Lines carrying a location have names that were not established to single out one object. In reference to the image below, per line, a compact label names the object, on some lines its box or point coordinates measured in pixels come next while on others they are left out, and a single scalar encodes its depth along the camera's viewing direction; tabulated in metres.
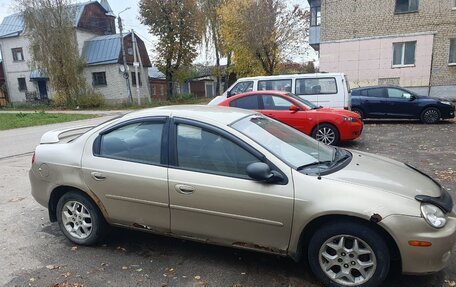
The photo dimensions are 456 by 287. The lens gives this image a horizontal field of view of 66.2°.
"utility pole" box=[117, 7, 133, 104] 25.69
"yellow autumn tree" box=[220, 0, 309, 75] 23.42
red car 8.61
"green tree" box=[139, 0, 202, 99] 30.72
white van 10.83
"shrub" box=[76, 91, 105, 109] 29.28
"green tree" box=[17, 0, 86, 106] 28.23
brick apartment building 19.59
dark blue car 12.42
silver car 2.75
